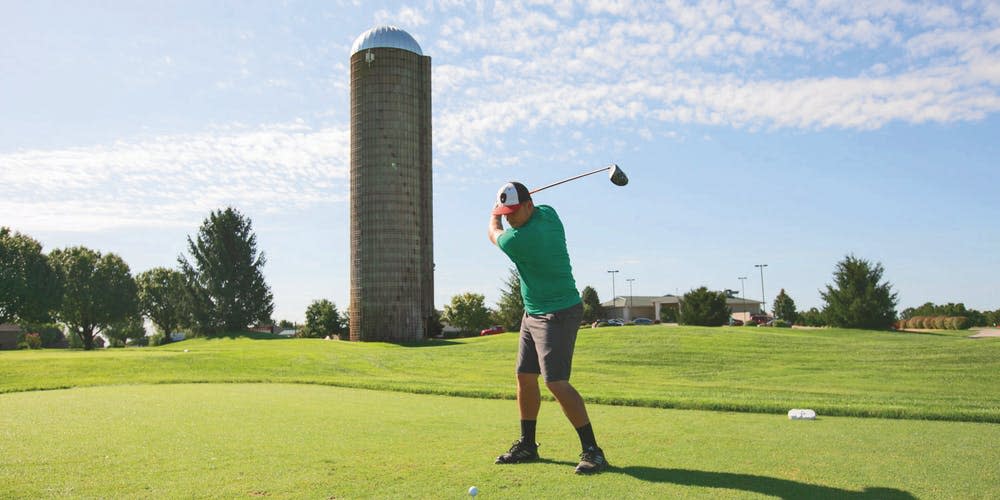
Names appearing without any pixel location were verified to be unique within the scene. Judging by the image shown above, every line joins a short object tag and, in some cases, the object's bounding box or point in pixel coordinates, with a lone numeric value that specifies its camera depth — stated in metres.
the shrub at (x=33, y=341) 88.69
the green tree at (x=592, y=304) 86.94
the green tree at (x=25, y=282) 55.53
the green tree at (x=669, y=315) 85.46
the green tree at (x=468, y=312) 67.38
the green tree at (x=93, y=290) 67.31
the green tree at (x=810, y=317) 70.78
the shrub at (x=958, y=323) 64.50
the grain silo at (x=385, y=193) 49.38
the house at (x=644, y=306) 125.31
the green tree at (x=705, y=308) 45.22
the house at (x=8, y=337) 101.06
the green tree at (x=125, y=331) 82.70
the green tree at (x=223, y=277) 70.62
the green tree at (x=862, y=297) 42.72
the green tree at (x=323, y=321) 68.19
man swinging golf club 5.44
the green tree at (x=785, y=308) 91.38
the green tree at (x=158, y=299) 86.69
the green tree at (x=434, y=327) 56.88
